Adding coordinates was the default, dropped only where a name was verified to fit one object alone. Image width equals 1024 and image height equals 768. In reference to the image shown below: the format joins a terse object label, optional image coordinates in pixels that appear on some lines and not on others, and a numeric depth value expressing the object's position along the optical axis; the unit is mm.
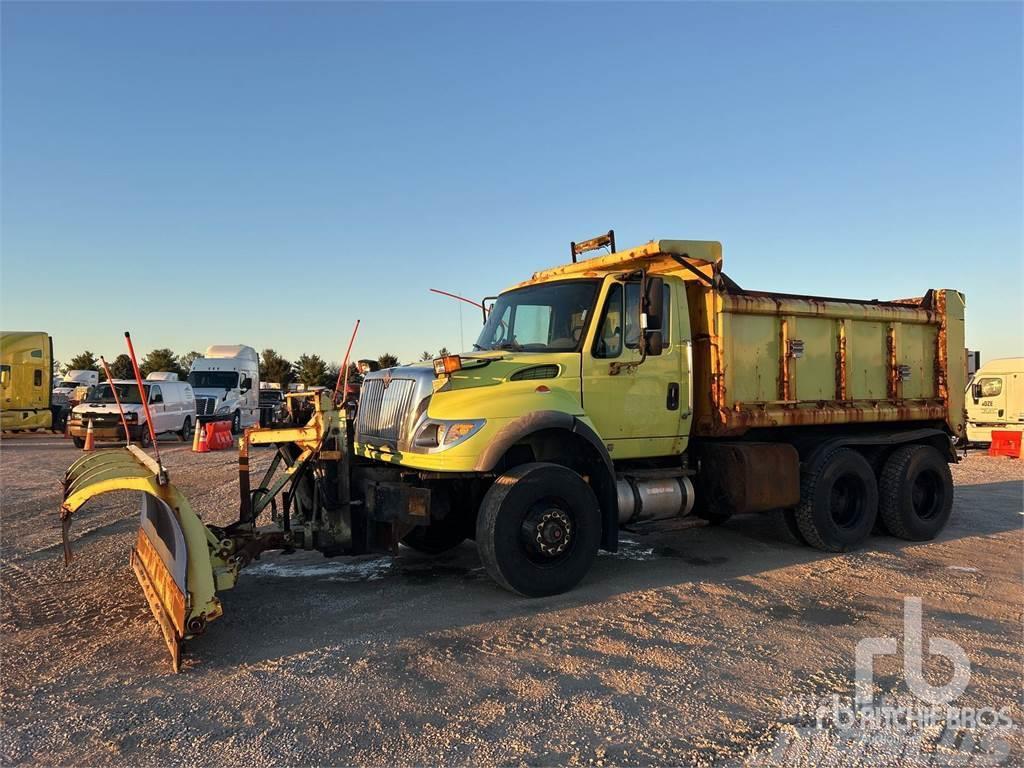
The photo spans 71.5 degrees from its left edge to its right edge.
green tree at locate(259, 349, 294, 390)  58750
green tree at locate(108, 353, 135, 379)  49988
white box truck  18469
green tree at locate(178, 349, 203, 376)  61588
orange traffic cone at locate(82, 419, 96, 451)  18866
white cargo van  20156
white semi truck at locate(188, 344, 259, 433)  25906
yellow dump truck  5461
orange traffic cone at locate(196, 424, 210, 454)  19906
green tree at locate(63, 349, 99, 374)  56384
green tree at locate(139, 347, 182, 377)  57262
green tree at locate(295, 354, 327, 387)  55012
